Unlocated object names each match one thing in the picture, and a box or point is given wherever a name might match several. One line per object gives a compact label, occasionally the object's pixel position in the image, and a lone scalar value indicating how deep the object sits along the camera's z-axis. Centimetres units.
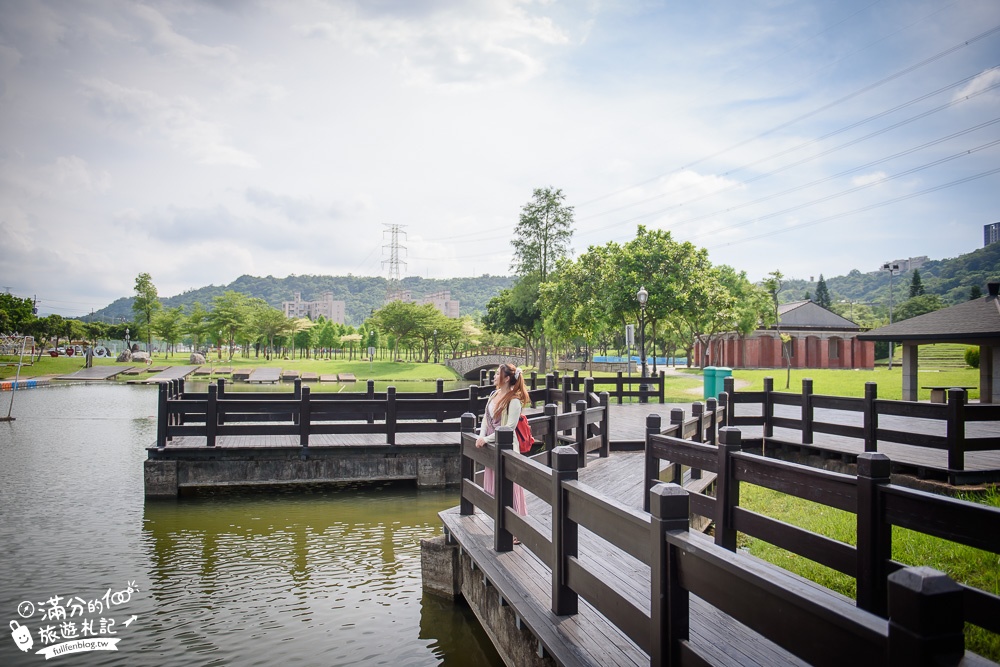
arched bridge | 6284
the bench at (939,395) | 1711
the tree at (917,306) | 8688
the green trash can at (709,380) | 2042
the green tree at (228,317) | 6988
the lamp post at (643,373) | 2264
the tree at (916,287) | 10500
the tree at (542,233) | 6031
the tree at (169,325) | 8362
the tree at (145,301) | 7650
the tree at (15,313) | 6094
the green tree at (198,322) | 7550
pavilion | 1920
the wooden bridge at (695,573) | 206
